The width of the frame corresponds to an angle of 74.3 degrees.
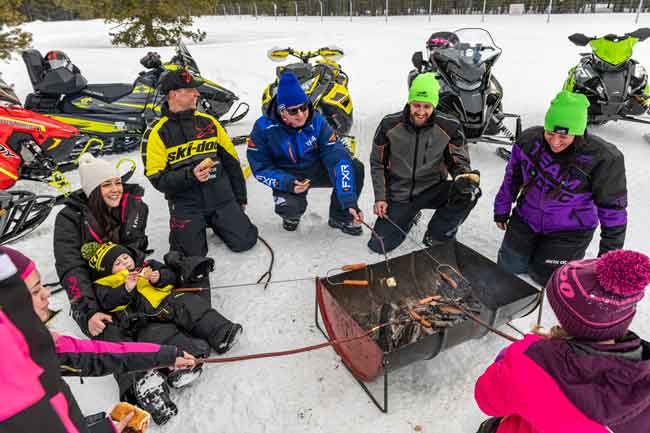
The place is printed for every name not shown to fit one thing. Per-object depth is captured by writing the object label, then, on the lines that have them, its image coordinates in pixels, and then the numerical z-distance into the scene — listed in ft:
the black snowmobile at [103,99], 17.20
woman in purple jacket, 8.55
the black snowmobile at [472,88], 14.84
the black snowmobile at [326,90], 16.43
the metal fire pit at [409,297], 6.96
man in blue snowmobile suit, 11.26
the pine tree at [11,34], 24.98
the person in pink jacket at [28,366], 2.97
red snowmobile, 12.28
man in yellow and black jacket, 10.76
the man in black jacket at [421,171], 10.66
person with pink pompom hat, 3.73
